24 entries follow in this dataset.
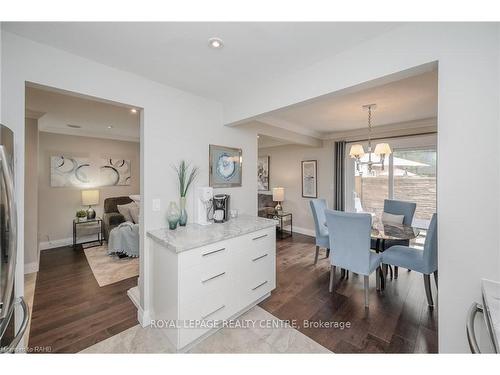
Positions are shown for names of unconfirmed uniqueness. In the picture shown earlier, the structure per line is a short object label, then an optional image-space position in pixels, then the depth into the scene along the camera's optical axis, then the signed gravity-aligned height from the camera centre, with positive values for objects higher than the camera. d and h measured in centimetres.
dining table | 244 -60
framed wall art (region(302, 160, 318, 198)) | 508 +14
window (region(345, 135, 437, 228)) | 378 +10
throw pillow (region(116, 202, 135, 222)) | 411 -56
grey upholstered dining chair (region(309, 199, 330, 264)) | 314 -67
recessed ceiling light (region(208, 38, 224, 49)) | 144 +102
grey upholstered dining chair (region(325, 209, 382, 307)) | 224 -68
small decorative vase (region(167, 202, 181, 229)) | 204 -32
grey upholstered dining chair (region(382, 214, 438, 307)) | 215 -82
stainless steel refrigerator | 92 -28
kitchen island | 159 -81
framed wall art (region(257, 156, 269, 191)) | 608 +34
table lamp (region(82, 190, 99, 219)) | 424 -32
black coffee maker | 235 -27
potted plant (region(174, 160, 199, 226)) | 218 +3
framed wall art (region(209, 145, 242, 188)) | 255 +23
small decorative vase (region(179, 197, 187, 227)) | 217 -33
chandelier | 284 +50
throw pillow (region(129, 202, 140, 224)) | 395 -57
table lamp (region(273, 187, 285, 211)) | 531 -25
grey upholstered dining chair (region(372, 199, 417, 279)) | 320 -43
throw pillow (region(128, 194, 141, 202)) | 459 -32
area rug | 281 -128
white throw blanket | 342 -94
